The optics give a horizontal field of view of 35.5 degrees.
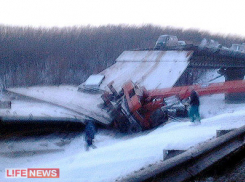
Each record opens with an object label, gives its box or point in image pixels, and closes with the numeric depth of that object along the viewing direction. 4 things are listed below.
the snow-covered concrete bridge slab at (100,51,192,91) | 18.84
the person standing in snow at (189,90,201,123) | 11.60
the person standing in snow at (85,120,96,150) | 11.40
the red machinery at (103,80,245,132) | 14.19
